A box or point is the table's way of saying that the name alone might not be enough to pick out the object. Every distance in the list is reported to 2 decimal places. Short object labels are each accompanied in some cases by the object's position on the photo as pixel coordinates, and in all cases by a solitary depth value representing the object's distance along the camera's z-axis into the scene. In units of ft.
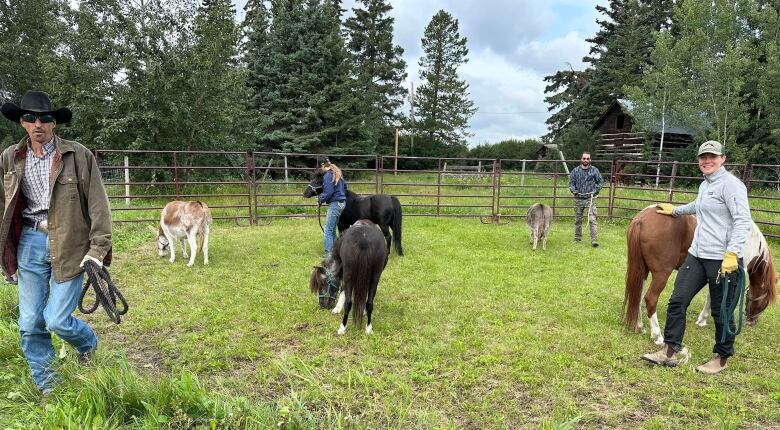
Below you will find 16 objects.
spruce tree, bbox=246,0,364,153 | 70.64
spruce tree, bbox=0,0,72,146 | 66.49
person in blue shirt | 21.49
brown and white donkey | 21.61
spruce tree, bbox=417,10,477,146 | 122.21
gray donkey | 26.66
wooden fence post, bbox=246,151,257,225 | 33.55
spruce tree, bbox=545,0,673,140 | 100.53
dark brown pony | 13.44
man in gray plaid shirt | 27.99
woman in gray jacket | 10.64
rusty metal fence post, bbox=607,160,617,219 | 36.55
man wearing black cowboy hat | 8.70
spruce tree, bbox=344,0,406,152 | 102.47
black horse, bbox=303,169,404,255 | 24.59
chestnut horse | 13.53
